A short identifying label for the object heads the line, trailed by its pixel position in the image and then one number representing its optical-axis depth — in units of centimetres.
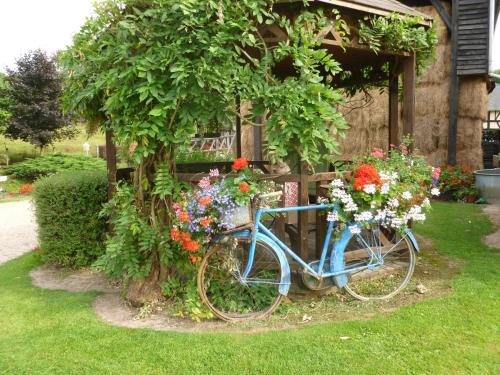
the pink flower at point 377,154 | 413
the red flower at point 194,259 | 378
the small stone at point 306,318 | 375
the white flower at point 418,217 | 391
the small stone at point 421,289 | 425
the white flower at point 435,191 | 403
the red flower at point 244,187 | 355
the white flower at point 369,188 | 372
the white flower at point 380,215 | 384
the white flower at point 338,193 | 383
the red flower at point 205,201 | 351
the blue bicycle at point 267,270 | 376
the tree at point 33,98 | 1942
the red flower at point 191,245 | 362
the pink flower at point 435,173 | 423
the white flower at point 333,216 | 385
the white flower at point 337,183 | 384
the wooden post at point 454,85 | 1020
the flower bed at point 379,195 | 379
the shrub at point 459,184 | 965
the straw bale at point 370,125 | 1108
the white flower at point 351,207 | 379
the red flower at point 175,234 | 363
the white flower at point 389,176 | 384
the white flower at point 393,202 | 383
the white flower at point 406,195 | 382
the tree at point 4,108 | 1775
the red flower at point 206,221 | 351
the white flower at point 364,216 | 376
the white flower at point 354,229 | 384
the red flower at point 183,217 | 354
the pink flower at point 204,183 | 362
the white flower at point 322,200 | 403
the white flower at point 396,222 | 388
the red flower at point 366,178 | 376
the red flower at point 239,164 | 373
